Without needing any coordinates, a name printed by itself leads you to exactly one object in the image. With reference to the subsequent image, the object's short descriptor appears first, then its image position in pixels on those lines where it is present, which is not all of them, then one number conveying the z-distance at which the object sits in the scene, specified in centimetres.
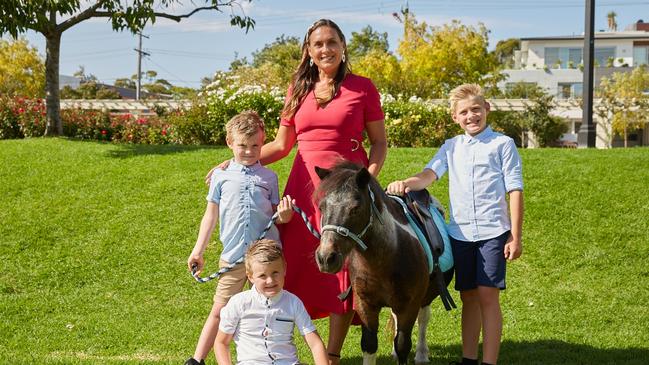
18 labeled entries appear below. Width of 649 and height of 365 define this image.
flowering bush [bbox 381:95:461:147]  1499
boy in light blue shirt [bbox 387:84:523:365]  437
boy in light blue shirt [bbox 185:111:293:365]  421
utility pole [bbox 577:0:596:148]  1352
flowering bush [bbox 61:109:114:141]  1619
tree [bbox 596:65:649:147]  3170
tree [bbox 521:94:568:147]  2773
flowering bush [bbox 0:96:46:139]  1581
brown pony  353
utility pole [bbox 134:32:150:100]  5844
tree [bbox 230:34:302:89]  2594
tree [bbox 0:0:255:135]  1209
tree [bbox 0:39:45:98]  3862
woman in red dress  434
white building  5494
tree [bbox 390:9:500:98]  3022
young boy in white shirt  372
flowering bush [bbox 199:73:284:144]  1510
